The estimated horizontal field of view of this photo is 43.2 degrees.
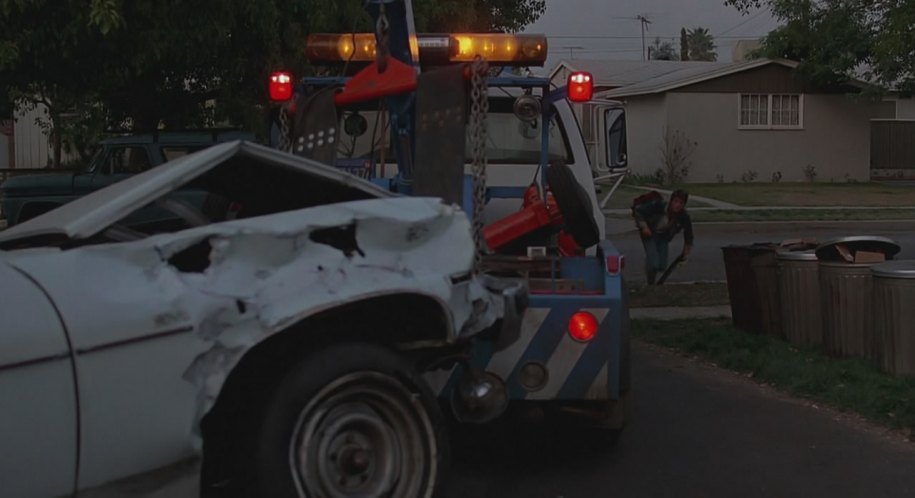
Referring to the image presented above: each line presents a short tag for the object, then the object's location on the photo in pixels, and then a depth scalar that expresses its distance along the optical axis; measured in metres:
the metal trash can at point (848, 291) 9.01
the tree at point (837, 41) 12.14
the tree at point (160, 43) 9.39
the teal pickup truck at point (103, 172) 17.53
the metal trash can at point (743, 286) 10.70
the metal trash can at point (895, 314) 8.24
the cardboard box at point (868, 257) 9.28
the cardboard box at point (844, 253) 9.39
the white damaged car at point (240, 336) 3.86
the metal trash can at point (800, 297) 9.67
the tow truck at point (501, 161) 5.88
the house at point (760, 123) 37.12
